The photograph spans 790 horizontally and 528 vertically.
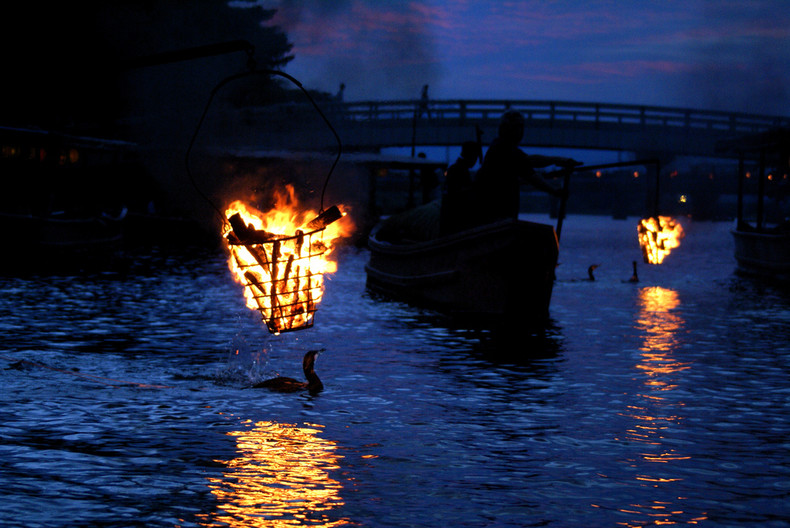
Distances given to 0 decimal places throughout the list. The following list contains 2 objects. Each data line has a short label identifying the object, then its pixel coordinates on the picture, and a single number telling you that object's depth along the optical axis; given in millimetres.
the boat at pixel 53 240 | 29109
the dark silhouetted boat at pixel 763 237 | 25656
